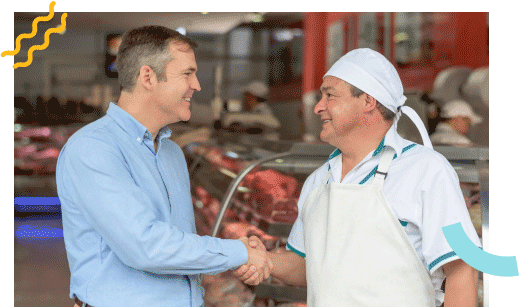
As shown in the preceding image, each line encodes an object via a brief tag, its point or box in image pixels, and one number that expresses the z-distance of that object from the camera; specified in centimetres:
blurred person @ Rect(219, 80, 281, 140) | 766
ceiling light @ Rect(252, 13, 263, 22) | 1436
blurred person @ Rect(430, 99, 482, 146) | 540
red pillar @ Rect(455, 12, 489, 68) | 634
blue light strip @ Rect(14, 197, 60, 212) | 811
